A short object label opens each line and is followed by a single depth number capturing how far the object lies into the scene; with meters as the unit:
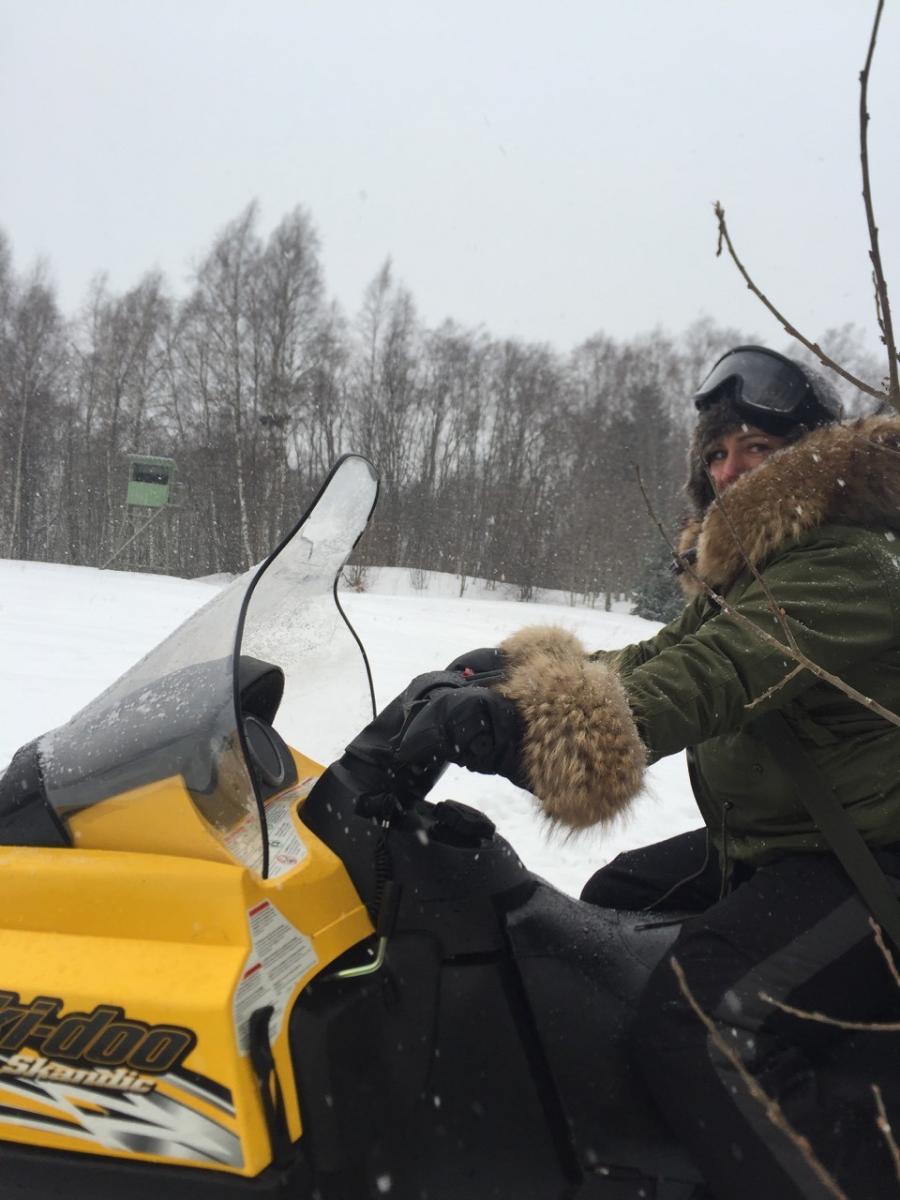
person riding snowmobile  1.19
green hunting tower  22.86
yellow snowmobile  1.03
